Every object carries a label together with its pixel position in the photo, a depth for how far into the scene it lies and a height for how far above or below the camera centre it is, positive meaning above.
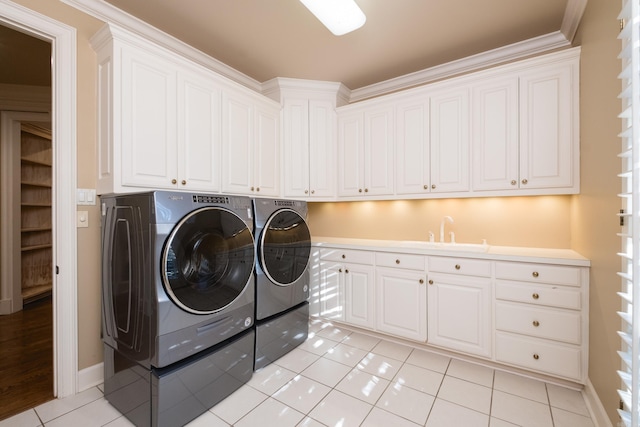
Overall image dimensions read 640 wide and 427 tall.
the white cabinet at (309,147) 3.07 +0.72
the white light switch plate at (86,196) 1.88 +0.11
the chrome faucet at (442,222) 2.59 -0.11
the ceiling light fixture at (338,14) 1.74 +1.28
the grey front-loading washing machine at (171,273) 1.51 -0.37
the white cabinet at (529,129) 2.06 +0.65
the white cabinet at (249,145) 2.45 +0.64
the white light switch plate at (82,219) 1.89 -0.05
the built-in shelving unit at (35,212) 3.71 +0.00
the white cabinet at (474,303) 1.87 -0.74
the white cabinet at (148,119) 1.78 +0.65
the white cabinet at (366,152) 2.85 +0.63
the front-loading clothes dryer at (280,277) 2.14 -0.54
